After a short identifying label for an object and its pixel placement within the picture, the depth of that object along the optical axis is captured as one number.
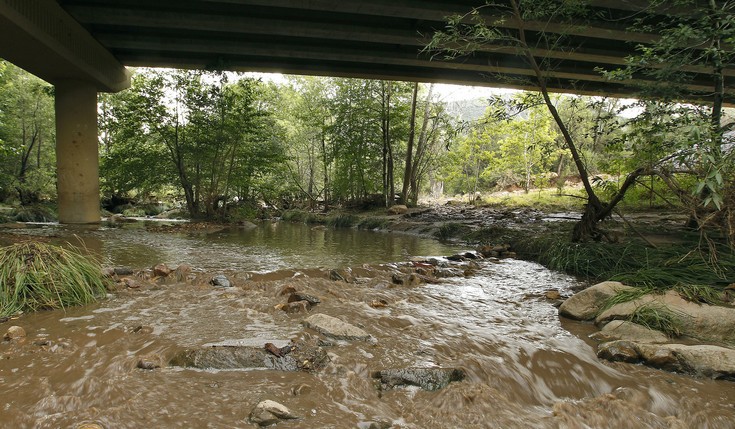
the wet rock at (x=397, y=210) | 17.43
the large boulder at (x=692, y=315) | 3.52
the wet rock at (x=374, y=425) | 2.22
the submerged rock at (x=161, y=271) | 5.26
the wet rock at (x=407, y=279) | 5.73
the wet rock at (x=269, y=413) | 2.17
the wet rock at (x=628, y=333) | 3.48
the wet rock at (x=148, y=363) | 2.75
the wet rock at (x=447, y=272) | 6.34
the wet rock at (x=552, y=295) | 5.02
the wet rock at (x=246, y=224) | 14.90
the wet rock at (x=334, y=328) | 3.40
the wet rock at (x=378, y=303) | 4.45
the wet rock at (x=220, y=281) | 5.04
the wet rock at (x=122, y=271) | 5.36
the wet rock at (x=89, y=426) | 2.04
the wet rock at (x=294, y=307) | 4.09
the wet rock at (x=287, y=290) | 4.68
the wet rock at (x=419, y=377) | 2.69
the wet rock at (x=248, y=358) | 2.82
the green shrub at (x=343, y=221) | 16.64
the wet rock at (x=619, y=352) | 3.16
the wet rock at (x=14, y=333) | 3.10
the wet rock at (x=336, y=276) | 5.72
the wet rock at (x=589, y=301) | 4.22
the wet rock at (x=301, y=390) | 2.50
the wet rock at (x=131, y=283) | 4.71
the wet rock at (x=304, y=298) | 4.32
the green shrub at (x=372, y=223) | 15.06
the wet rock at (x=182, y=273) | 5.26
